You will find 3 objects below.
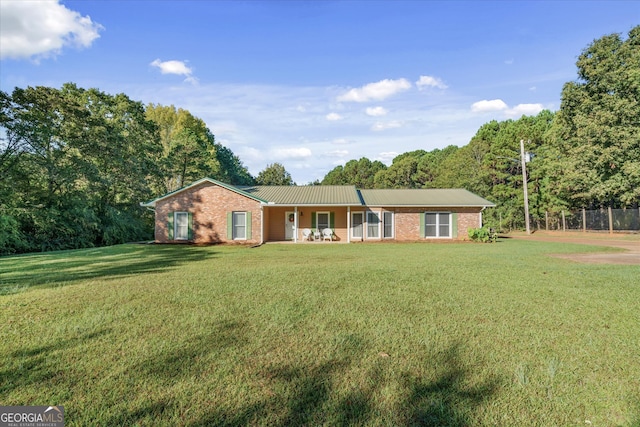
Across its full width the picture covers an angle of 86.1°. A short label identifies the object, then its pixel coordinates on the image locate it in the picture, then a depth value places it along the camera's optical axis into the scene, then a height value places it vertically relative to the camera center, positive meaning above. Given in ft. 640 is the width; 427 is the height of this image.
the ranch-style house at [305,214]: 63.21 +2.17
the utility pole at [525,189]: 86.79 +8.23
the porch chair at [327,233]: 68.39 -1.66
